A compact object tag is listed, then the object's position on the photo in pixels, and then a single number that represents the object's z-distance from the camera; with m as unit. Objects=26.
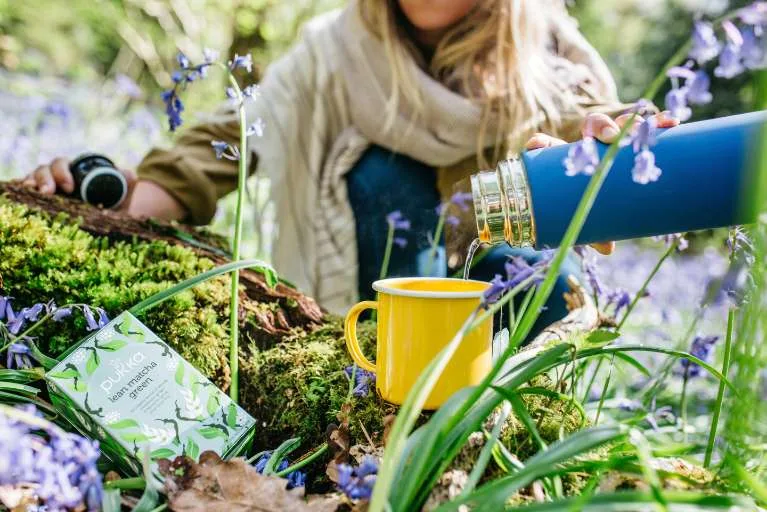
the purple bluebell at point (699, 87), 0.64
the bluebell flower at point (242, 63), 1.12
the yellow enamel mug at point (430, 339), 0.93
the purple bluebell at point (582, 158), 0.72
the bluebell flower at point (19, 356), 1.00
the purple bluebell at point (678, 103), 0.68
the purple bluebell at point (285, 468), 0.93
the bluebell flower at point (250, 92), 1.10
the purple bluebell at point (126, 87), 3.28
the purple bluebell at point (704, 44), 0.63
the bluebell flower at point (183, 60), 1.17
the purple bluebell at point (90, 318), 1.00
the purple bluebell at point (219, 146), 1.12
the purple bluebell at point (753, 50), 0.61
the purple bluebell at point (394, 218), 1.71
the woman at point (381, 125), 2.00
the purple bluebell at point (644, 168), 0.72
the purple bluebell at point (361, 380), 1.07
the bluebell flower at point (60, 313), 1.02
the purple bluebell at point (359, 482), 0.73
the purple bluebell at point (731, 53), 0.63
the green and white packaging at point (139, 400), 0.91
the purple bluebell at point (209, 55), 1.18
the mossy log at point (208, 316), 1.13
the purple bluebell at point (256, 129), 1.14
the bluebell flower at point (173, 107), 1.24
